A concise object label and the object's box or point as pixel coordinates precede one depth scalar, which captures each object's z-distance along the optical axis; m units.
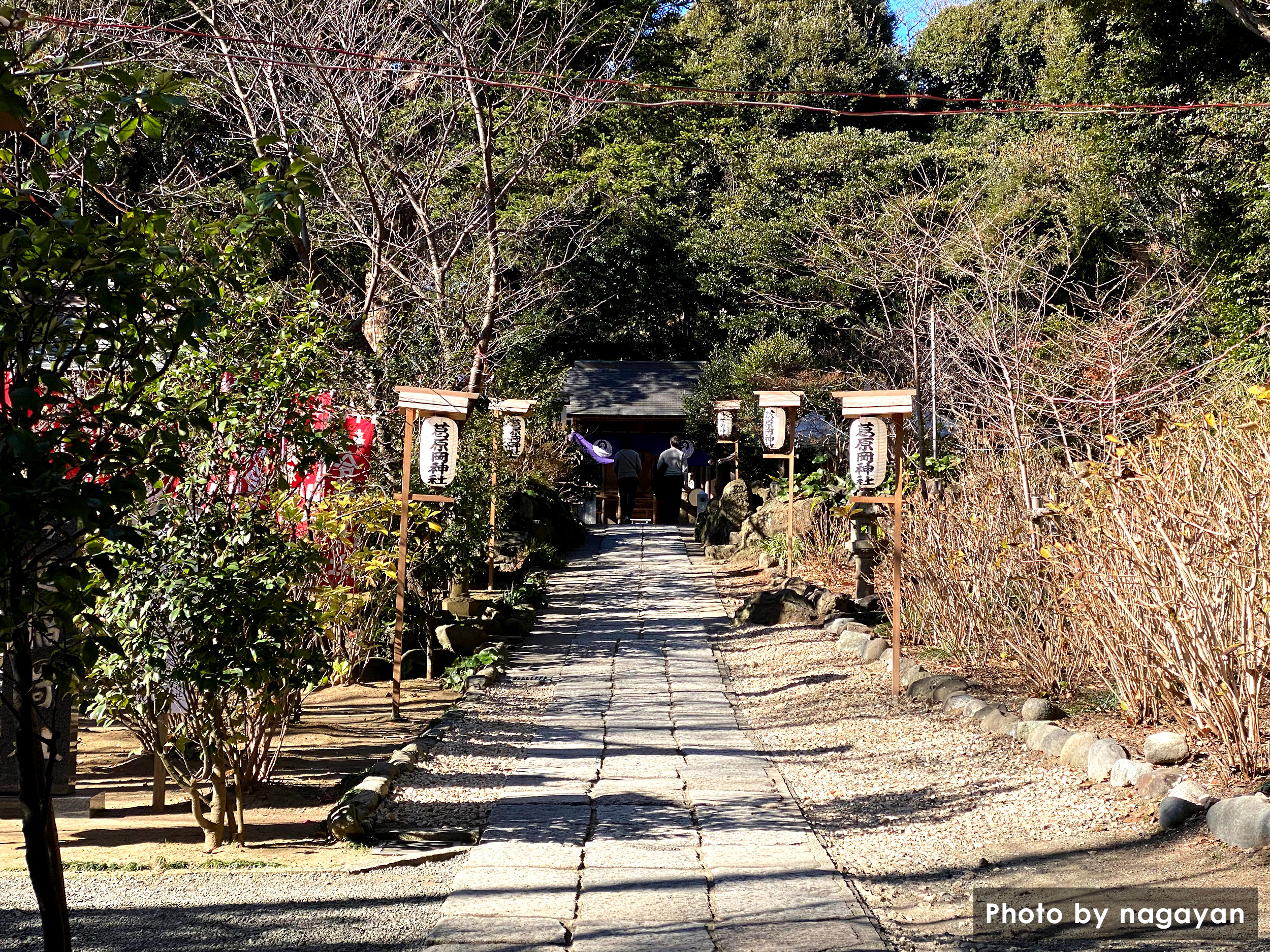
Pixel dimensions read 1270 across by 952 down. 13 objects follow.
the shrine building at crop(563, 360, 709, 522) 24.25
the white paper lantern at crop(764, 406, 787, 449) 16.30
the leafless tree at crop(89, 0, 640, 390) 9.96
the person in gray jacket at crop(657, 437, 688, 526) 24.25
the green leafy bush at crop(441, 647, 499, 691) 8.86
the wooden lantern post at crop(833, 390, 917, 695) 8.69
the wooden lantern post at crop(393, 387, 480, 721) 7.96
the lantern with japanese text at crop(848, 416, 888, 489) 9.46
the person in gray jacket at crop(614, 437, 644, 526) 24.27
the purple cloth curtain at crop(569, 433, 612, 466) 21.45
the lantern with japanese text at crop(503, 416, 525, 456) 15.99
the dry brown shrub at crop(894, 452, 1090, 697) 7.32
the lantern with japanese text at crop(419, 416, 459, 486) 8.88
